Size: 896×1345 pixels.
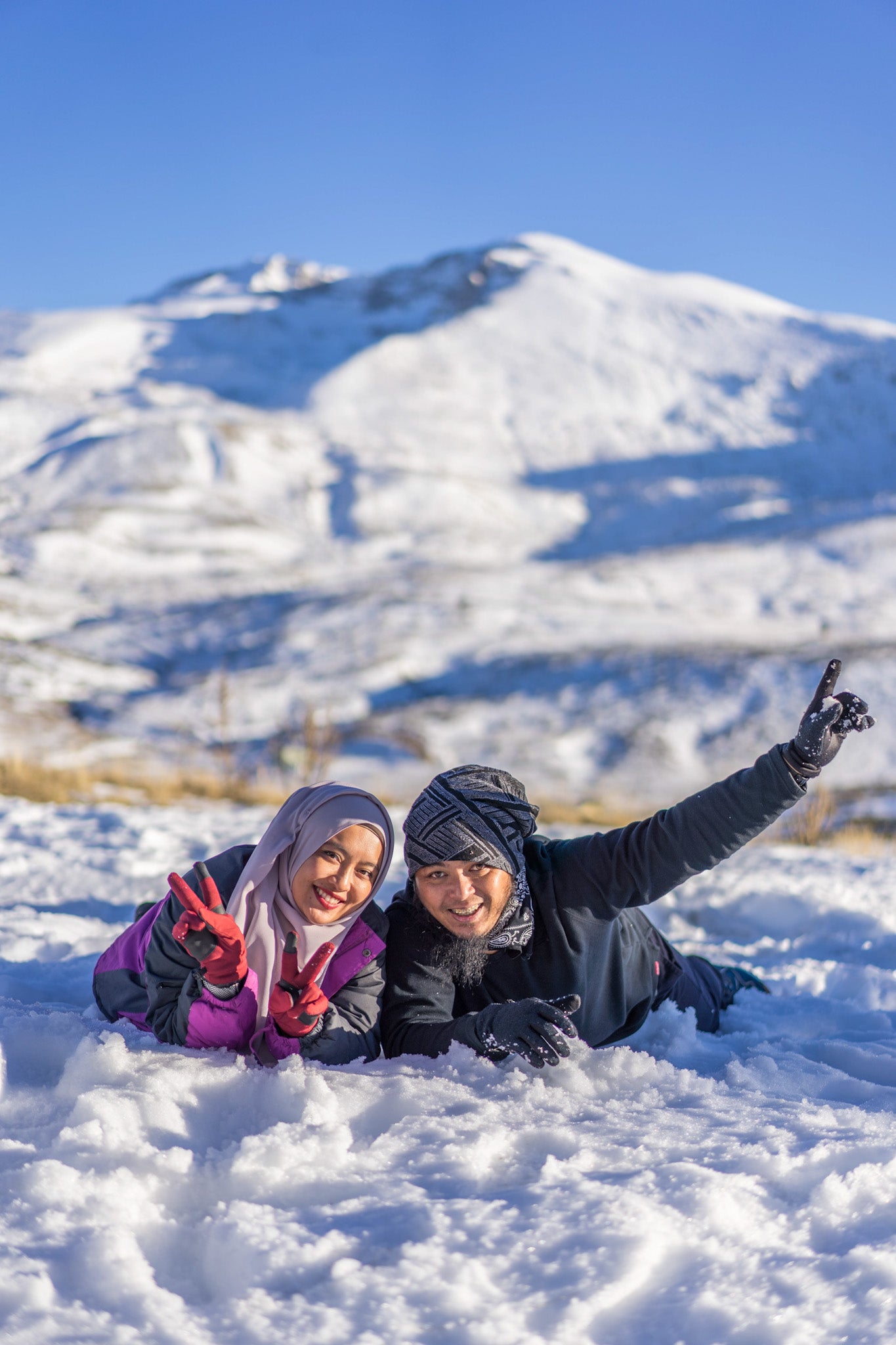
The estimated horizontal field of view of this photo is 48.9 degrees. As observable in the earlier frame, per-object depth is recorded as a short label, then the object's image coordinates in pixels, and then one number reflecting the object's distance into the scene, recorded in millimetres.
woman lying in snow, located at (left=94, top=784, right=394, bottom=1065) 2246
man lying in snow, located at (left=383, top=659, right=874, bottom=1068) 2297
